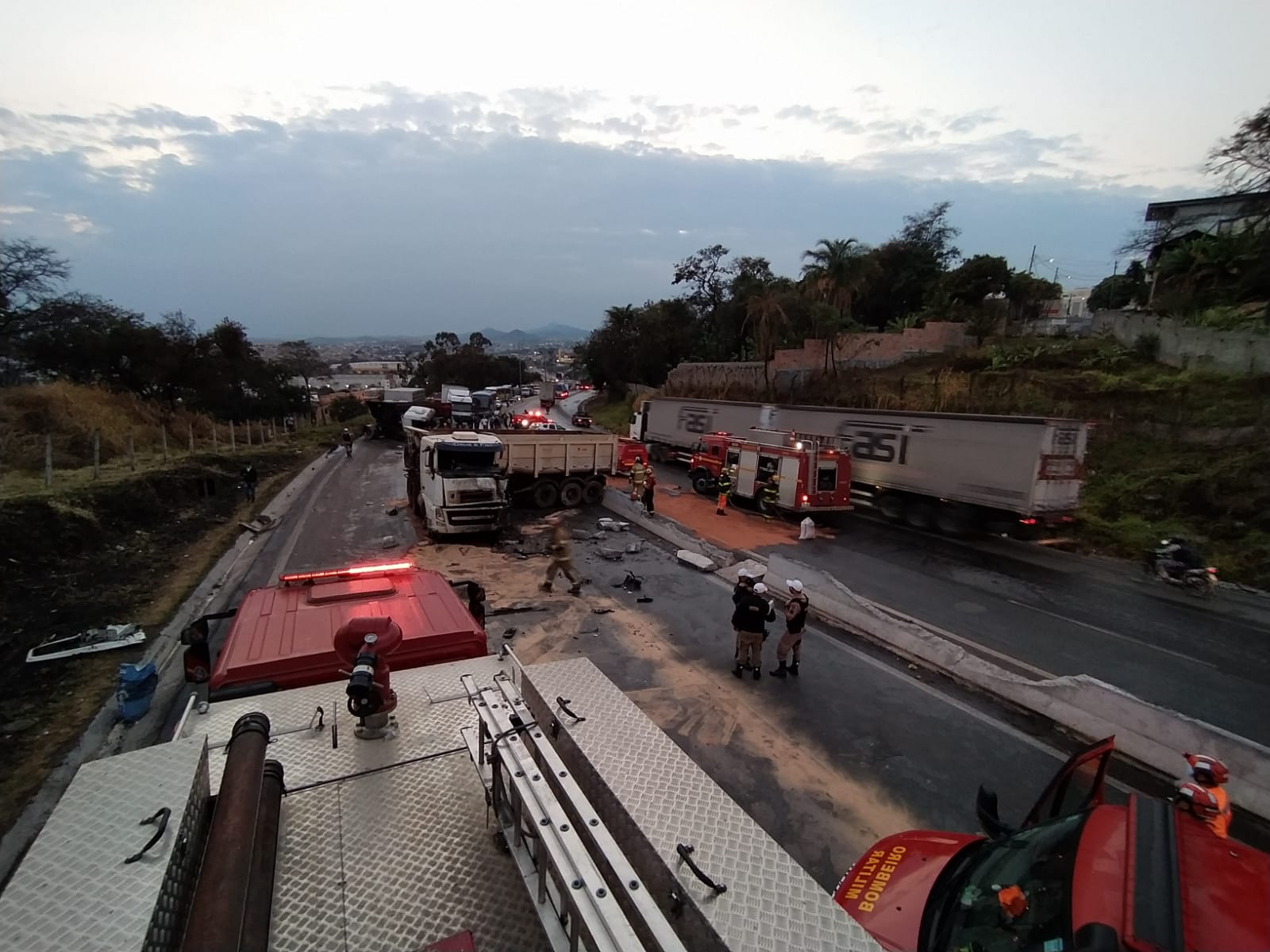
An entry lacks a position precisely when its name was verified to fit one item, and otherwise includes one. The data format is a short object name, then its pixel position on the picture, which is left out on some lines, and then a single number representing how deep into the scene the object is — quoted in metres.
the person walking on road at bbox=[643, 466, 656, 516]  18.42
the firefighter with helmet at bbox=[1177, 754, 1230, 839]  3.80
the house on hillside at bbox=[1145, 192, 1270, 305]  33.50
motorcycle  13.34
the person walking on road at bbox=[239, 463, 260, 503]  18.83
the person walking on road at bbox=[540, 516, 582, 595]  11.88
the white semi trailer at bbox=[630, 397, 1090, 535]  15.51
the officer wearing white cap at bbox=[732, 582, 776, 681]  8.43
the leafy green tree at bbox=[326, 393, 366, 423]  54.39
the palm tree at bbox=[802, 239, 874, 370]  35.16
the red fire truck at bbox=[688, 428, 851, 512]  18.14
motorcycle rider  13.64
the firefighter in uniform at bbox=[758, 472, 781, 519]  18.86
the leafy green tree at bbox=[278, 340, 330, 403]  65.36
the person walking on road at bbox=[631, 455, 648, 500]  19.14
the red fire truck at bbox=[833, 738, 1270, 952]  2.40
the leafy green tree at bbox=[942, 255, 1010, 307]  36.19
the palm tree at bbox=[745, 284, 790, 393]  35.91
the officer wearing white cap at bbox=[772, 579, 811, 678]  8.48
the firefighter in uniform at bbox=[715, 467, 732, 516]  19.48
